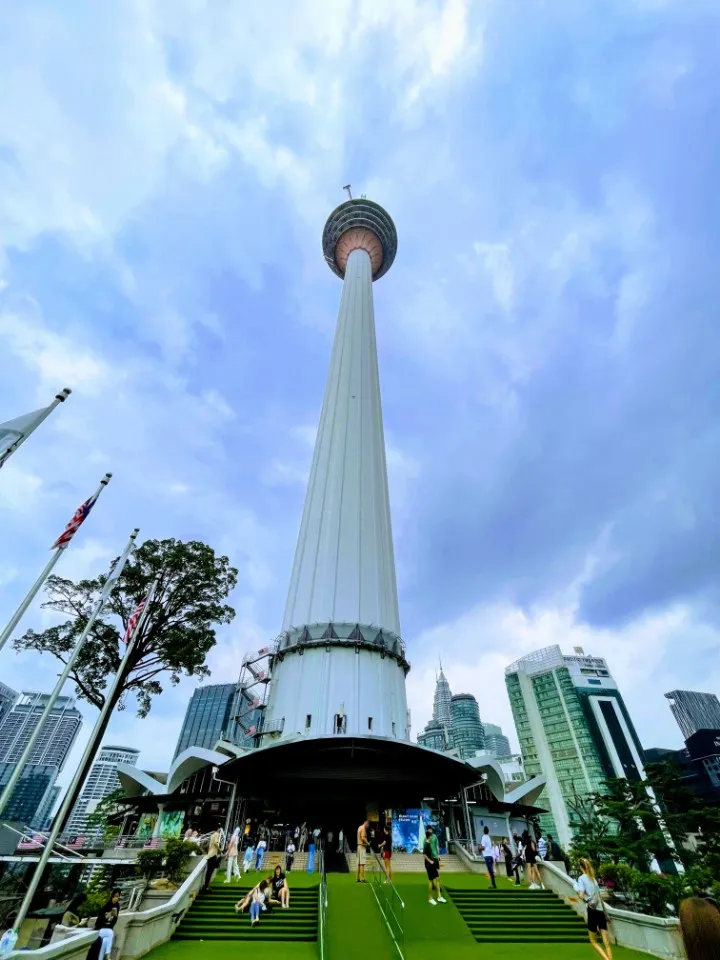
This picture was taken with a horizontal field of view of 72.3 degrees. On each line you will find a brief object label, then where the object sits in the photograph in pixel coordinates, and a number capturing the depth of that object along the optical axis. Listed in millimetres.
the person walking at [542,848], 20266
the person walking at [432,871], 13438
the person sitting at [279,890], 13408
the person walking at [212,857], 15071
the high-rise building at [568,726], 83875
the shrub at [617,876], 13953
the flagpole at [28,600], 11092
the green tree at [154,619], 24234
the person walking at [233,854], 15922
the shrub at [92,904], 13382
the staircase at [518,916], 12586
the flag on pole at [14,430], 11094
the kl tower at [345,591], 30562
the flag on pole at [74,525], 13227
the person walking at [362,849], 15594
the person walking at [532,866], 15367
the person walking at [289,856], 19531
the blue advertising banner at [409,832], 21672
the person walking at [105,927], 8797
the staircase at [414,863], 19547
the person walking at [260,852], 18011
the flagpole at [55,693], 11033
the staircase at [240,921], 12094
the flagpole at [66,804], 9688
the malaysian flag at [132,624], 15170
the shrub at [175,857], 14344
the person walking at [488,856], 15598
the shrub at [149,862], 14062
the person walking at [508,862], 17297
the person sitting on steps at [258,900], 12328
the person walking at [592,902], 10102
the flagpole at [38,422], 11336
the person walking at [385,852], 15374
